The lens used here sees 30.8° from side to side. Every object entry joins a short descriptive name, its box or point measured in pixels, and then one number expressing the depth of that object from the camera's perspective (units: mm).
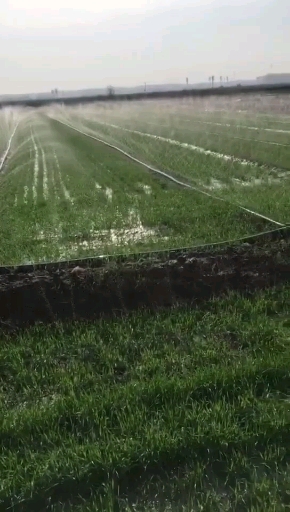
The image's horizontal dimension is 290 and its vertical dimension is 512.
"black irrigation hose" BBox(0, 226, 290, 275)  4809
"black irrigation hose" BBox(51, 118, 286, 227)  5938
